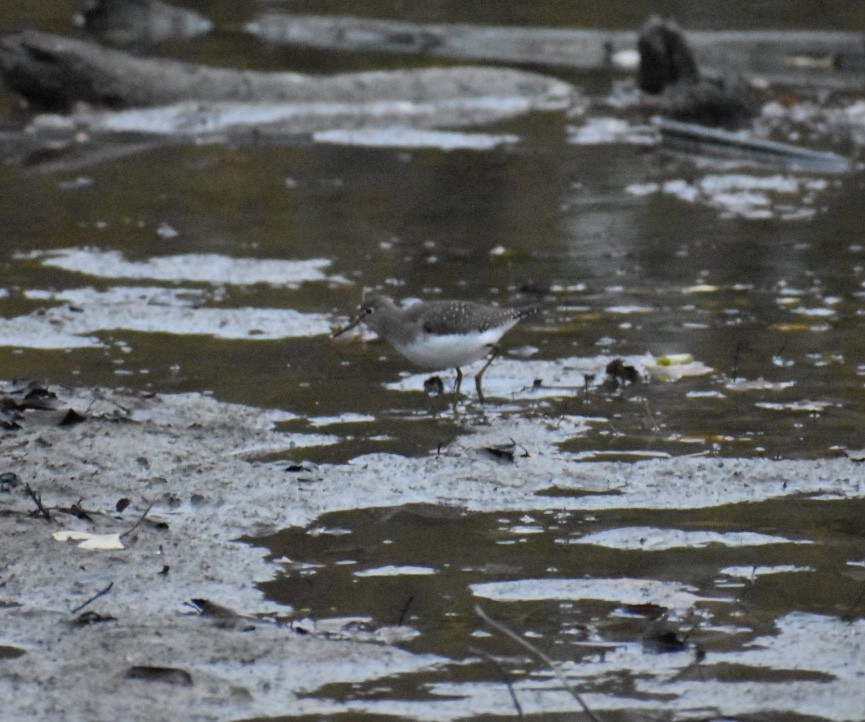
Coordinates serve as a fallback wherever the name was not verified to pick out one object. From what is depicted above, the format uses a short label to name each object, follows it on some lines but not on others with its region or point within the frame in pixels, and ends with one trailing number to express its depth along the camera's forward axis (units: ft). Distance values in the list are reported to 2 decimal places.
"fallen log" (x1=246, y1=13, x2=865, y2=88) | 125.90
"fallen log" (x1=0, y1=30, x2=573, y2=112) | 106.93
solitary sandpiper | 48.85
